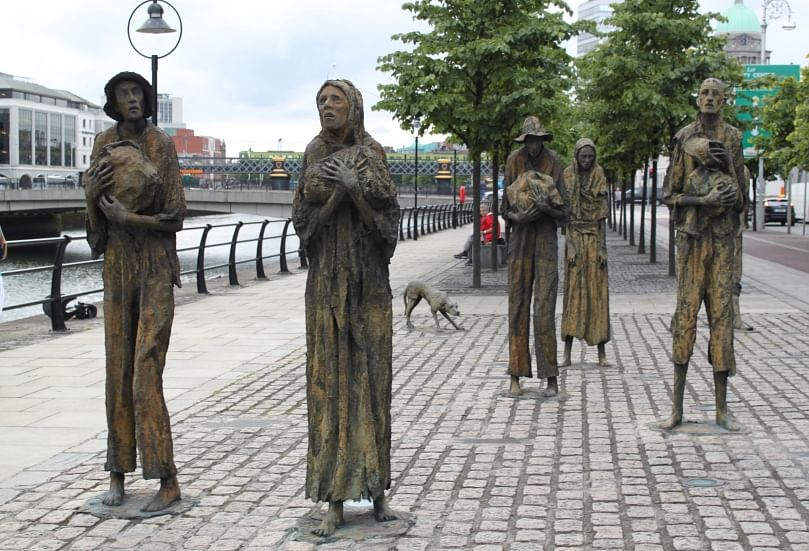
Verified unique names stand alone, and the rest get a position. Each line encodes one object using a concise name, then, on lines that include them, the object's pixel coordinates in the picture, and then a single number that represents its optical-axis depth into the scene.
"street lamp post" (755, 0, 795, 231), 50.22
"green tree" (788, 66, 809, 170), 34.06
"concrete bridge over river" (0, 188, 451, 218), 53.78
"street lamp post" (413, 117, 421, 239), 21.29
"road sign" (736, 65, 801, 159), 45.12
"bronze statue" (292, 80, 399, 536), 5.73
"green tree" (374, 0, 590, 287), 20.20
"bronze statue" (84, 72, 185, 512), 6.20
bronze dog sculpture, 14.92
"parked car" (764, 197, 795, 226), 57.59
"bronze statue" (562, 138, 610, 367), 11.85
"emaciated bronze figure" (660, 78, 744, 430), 8.32
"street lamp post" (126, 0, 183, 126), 15.65
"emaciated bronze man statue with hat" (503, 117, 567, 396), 9.95
